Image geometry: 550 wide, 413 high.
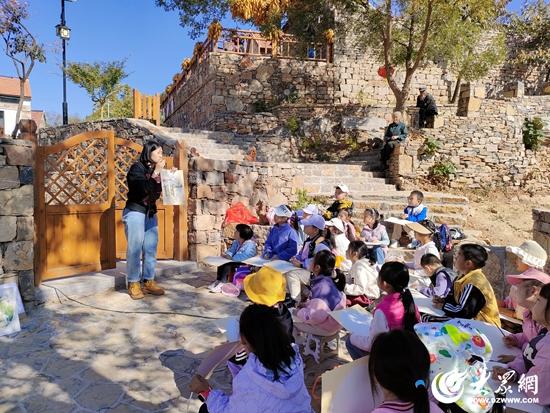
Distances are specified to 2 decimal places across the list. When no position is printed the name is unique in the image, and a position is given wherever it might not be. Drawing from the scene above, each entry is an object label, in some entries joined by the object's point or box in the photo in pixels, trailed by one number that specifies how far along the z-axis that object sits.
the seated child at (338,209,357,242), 6.30
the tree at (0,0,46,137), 14.45
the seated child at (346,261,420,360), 2.71
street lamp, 14.08
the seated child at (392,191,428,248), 6.83
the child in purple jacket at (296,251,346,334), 3.33
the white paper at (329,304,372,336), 2.86
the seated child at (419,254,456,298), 3.61
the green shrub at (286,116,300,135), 13.85
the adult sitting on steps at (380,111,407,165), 10.53
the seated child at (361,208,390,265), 6.26
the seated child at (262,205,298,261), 5.36
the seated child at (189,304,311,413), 1.91
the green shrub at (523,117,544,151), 11.96
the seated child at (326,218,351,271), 5.21
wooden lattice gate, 4.76
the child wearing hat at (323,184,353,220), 7.03
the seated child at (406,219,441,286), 4.92
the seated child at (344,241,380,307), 4.20
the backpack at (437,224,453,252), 6.11
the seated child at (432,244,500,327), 3.05
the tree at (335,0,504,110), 10.71
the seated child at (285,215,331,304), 4.58
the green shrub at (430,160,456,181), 10.80
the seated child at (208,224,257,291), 5.44
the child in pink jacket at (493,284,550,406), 2.01
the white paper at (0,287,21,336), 3.81
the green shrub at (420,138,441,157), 10.87
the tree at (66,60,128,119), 21.23
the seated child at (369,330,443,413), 1.51
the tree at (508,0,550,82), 18.39
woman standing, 4.55
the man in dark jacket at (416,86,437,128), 12.07
